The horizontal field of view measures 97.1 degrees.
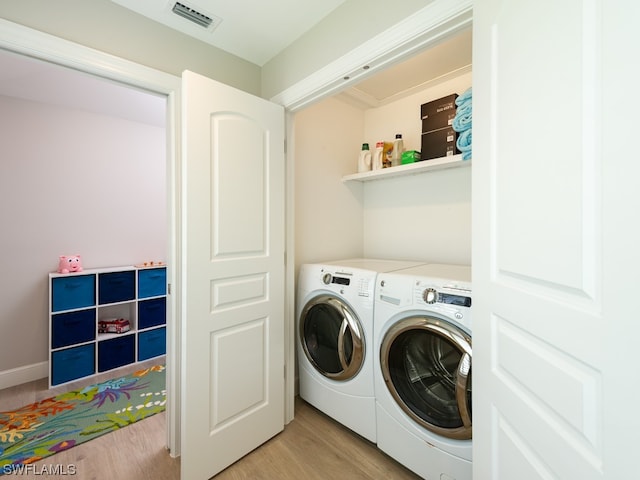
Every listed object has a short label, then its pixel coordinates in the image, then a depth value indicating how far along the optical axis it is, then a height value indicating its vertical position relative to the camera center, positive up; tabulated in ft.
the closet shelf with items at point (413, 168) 5.65 +1.60
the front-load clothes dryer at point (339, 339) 5.24 -2.05
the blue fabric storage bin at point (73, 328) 7.83 -2.53
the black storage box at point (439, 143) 5.92 +2.05
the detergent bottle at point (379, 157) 7.41 +2.13
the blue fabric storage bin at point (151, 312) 9.36 -2.50
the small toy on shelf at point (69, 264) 8.29 -0.74
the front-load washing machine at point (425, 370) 3.96 -2.09
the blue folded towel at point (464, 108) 4.96 +2.32
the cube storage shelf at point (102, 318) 7.86 -2.47
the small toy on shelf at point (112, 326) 8.96 -2.78
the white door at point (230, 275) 4.49 -0.65
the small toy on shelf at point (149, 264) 9.52 -0.89
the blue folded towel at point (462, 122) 5.01 +2.10
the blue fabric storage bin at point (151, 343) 9.33 -3.53
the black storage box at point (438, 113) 5.96 +2.72
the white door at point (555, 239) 1.47 -0.01
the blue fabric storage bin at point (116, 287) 8.60 -1.51
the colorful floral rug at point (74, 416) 5.44 -4.04
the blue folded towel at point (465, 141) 4.99 +1.73
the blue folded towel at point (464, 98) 4.93 +2.50
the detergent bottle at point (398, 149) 7.16 +2.26
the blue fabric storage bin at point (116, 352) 8.56 -3.55
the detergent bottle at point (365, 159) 7.65 +2.14
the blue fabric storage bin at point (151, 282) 9.33 -1.47
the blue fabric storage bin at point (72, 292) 7.85 -1.52
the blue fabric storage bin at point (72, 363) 7.76 -3.54
